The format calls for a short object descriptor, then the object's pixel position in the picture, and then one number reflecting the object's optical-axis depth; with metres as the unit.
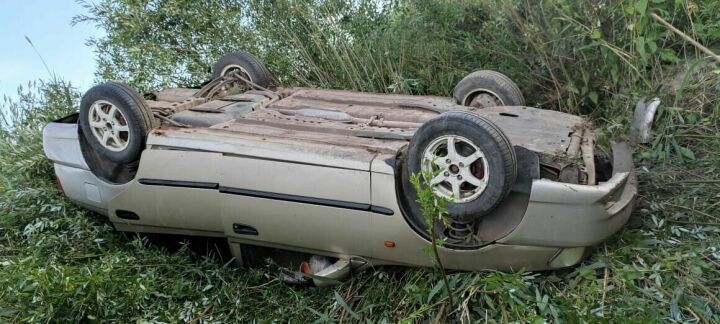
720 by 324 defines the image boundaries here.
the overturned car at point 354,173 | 3.04
